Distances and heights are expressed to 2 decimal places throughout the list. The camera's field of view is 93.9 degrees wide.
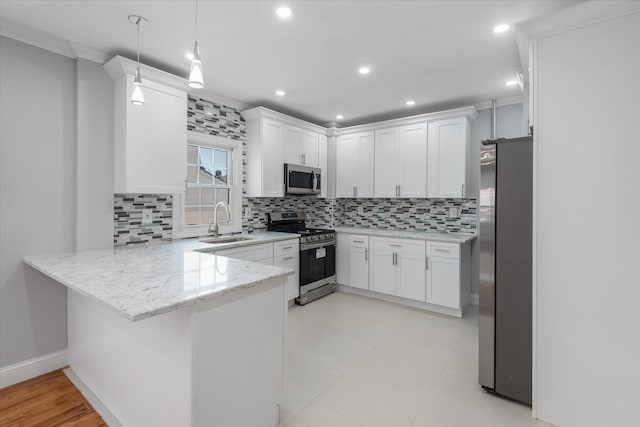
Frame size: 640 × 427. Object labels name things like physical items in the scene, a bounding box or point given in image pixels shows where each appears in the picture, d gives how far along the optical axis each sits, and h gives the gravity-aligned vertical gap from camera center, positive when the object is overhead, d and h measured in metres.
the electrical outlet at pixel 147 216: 2.97 -0.04
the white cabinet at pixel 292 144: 4.11 +0.95
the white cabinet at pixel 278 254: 3.15 -0.49
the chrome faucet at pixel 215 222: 3.46 -0.12
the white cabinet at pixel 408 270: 3.50 -0.73
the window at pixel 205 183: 3.49 +0.36
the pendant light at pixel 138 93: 1.88 +0.75
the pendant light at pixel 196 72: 1.58 +0.74
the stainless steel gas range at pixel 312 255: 3.90 -0.58
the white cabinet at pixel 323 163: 4.69 +0.79
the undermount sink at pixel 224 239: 3.37 -0.32
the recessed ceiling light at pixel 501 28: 2.14 +1.34
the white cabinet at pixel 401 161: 3.97 +0.71
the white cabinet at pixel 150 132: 2.54 +0.71
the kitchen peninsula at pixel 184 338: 1.32 -0.65
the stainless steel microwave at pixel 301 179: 4.09 +0.47
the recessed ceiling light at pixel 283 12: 1.97 +1.34
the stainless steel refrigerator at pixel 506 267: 1.95 -0.36
